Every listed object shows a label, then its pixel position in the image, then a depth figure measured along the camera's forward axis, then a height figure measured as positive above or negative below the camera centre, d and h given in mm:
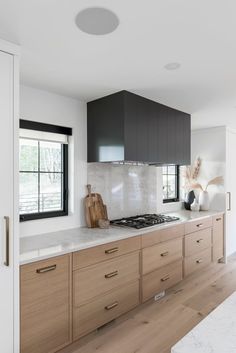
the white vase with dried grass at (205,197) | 4336 -348
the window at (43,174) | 2490 +29
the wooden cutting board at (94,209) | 2838 -373
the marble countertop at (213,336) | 781 -541
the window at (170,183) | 4395 -113
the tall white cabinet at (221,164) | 4328 +226
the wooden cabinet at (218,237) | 4051 -999
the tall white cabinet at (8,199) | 1644 -152
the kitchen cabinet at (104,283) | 2115 -987
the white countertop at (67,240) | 1922 -577
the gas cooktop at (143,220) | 2861 -539
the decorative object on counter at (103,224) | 2777 -525
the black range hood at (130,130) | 2576 +527
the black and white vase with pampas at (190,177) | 4457 -1
